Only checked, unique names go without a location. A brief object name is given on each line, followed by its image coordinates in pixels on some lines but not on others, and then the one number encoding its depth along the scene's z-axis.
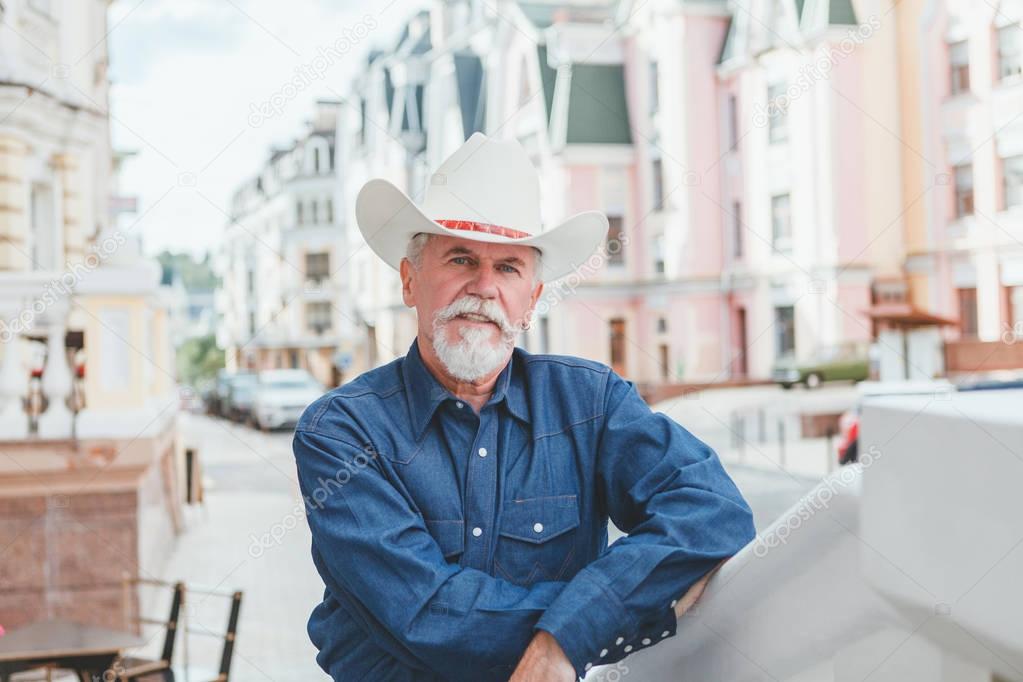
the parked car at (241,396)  23.73
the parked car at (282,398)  20.39
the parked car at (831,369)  20.34
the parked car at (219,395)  26.55
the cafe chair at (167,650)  3.59
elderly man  1.28
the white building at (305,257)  39.44
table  3.34
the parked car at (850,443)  8.06
